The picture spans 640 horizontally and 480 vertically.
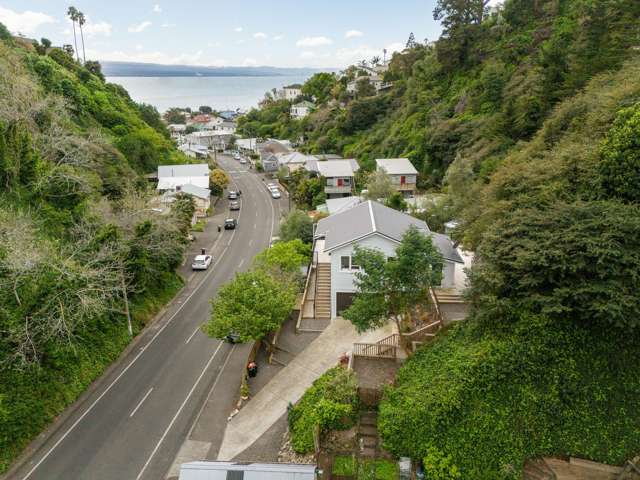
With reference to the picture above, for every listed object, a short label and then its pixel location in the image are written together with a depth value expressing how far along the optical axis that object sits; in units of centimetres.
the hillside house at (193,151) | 9131
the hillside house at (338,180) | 5594
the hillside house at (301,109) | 12481
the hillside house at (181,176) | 5394
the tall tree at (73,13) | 8056
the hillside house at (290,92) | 15638
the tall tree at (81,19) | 8144
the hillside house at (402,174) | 5228
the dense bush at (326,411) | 1512
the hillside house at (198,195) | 5144
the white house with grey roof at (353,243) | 2178
